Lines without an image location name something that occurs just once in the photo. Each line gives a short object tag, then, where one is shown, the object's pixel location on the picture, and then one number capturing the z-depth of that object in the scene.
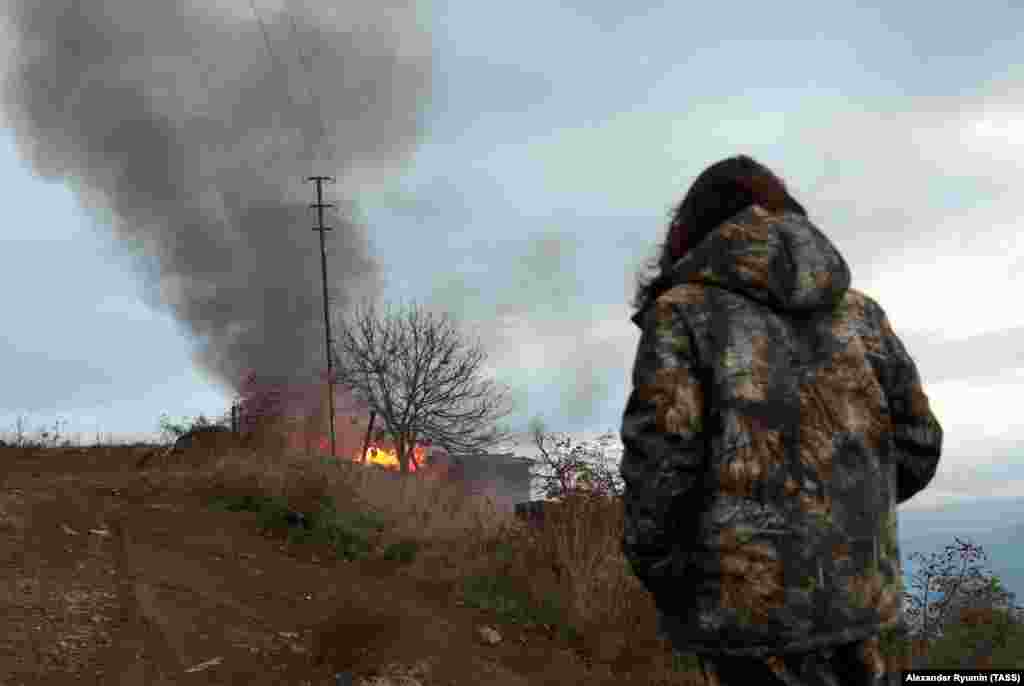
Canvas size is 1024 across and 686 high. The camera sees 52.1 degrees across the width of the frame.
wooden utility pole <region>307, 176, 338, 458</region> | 27.86
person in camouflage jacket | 3.41
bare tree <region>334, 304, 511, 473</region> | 28.53
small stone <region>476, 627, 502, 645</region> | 9.42
